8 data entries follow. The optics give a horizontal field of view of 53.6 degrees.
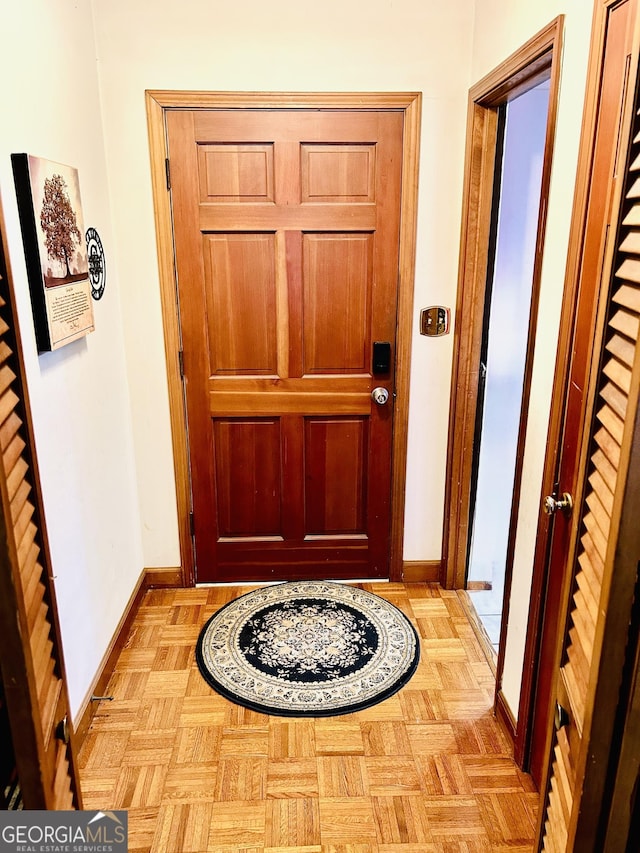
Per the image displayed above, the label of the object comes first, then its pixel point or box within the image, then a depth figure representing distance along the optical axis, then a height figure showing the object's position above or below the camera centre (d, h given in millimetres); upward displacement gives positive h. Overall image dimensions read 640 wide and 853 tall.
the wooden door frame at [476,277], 1805 -99
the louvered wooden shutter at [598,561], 802 -425
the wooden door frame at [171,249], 2408 +30
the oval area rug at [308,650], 2240 -1514
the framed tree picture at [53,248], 1695 +4
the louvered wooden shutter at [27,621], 806 -502
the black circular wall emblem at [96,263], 2238 -46
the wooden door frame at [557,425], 1423 -440
